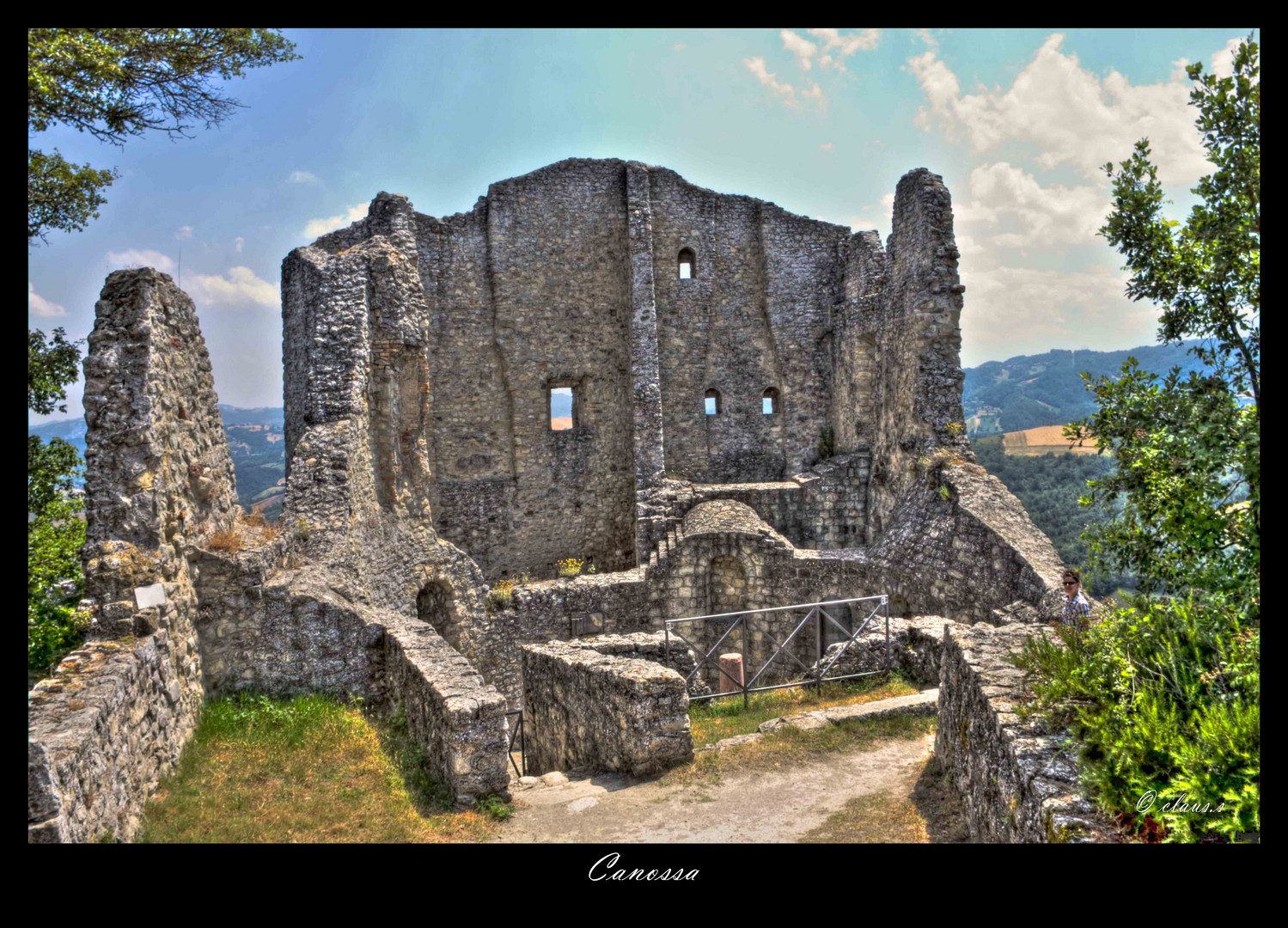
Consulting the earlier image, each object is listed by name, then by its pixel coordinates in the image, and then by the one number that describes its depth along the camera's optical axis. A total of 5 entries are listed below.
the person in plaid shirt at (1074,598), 6.75
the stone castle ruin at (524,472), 5.76
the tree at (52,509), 8.66
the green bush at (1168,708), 2.84
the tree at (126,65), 7.29
